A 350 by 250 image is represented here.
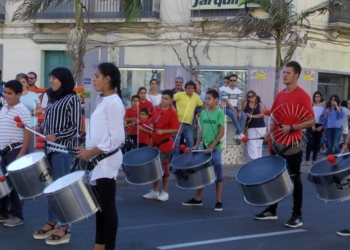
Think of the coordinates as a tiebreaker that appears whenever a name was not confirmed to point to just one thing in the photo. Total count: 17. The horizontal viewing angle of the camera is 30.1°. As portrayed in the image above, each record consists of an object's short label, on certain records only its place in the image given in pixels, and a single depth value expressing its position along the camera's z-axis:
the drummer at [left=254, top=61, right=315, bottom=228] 7.76
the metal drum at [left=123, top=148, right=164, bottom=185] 8.88
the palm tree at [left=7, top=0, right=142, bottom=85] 15.04
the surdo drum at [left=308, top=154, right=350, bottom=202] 6.79
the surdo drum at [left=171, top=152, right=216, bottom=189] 8.77
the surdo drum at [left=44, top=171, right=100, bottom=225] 5.76
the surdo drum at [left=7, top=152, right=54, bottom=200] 6.71
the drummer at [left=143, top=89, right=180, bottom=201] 9.91
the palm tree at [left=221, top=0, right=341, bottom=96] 16.27
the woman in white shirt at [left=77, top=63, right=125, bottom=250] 5.67
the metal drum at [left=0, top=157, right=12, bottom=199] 7.63
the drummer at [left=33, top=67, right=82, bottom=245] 6.89
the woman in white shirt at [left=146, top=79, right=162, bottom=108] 14.66
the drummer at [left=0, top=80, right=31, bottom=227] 7.67
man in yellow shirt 12.83
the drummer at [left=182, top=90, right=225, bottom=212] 9.16
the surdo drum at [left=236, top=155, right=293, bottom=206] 7.14
